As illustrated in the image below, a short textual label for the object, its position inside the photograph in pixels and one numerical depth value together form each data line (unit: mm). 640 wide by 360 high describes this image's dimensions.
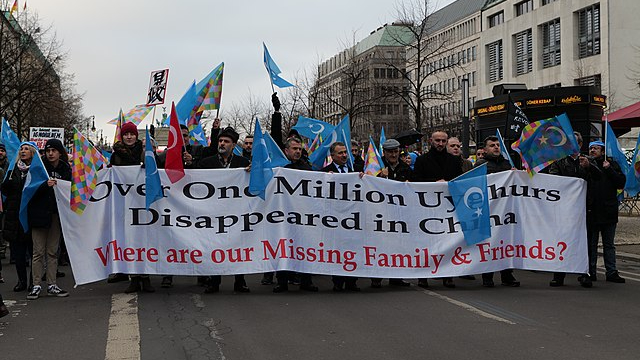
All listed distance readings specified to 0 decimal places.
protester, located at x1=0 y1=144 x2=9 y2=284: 12406
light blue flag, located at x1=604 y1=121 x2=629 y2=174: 11039
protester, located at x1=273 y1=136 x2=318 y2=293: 9461
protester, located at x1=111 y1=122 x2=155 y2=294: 9453
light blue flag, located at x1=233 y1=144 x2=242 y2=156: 14828
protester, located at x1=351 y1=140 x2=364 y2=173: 13266
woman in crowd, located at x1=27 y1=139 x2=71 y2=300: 9016
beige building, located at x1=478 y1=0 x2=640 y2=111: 60219
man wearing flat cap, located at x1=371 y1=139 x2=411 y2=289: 10188
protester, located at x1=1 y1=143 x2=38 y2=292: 9625
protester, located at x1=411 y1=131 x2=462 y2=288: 10148
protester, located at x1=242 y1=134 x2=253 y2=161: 12375
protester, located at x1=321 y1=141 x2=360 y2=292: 9647
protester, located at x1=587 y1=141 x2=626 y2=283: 10352
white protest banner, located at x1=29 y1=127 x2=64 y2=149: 27898
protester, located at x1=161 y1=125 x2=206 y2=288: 9867
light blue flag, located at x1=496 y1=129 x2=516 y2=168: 10520
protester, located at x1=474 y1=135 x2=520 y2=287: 10391
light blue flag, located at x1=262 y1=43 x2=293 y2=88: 11723
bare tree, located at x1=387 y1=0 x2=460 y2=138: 26172
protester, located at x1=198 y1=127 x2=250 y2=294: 9758
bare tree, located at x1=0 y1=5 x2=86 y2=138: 40250
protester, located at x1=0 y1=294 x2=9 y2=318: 7117
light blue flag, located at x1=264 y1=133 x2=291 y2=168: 9672
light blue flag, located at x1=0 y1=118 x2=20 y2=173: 10516
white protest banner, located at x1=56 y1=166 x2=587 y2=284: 9219
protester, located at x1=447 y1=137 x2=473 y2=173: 11055
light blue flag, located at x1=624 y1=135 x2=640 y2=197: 11719
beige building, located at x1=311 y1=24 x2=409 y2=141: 31469
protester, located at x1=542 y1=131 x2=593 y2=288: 10094
